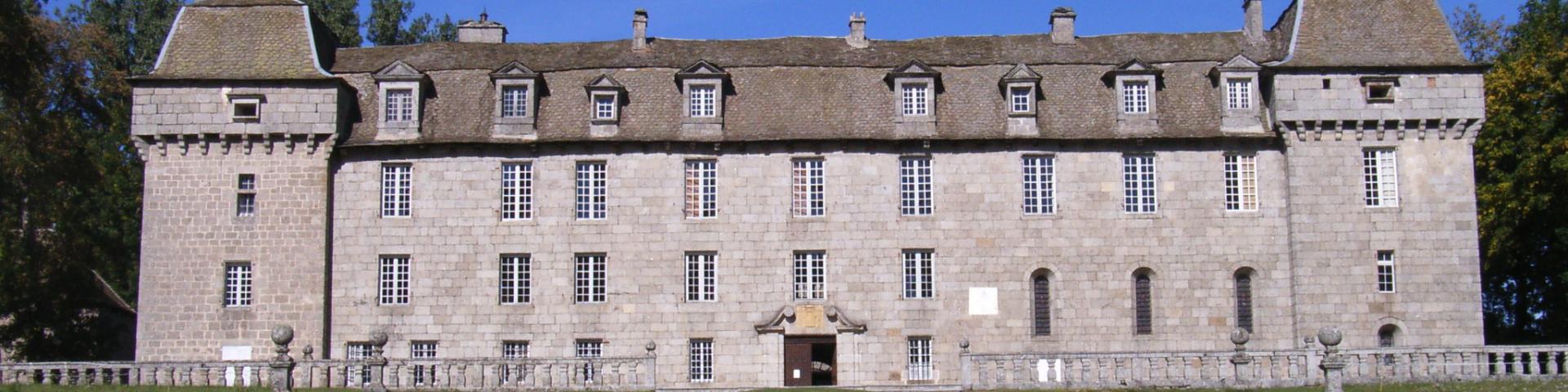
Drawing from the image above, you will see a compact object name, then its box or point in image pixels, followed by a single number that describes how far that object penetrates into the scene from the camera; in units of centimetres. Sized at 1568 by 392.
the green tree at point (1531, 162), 4441
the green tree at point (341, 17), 6075
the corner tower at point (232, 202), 4028
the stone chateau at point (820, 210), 4003
